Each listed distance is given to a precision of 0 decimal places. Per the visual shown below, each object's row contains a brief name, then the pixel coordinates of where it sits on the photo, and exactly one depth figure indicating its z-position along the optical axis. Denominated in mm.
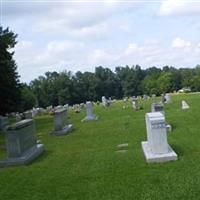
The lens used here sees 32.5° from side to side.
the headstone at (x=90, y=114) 21372
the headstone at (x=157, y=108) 15572
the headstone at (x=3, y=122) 20995
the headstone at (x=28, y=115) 26845
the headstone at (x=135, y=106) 25043
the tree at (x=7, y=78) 26911
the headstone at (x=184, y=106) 21709
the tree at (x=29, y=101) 55733
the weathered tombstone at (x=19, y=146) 9981
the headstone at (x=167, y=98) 29371
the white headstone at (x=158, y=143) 8299
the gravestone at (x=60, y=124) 15817
